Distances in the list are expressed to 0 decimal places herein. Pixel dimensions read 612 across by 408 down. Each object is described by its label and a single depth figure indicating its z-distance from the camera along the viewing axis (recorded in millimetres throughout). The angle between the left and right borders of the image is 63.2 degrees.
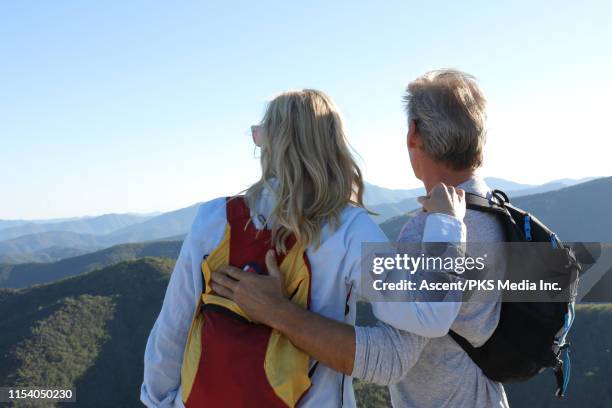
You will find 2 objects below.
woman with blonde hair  1698
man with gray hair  1719
